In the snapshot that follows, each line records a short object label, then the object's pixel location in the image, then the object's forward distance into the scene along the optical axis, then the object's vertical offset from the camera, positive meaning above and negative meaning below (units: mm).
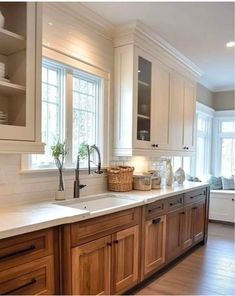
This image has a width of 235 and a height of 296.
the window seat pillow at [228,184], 5438 -790
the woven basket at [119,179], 2969 -393
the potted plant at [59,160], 2336 -157
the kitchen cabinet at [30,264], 1497 -718
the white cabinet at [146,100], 3018 +526
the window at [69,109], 2486 +332
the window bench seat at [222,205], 5172 -1177
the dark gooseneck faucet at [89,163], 2501 -193
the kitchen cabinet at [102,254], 1848 -855
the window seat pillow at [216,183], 5505 -786
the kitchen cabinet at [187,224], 3109 -1016
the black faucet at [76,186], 2522 -405
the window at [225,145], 6016 -19
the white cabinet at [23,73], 1845 +480
